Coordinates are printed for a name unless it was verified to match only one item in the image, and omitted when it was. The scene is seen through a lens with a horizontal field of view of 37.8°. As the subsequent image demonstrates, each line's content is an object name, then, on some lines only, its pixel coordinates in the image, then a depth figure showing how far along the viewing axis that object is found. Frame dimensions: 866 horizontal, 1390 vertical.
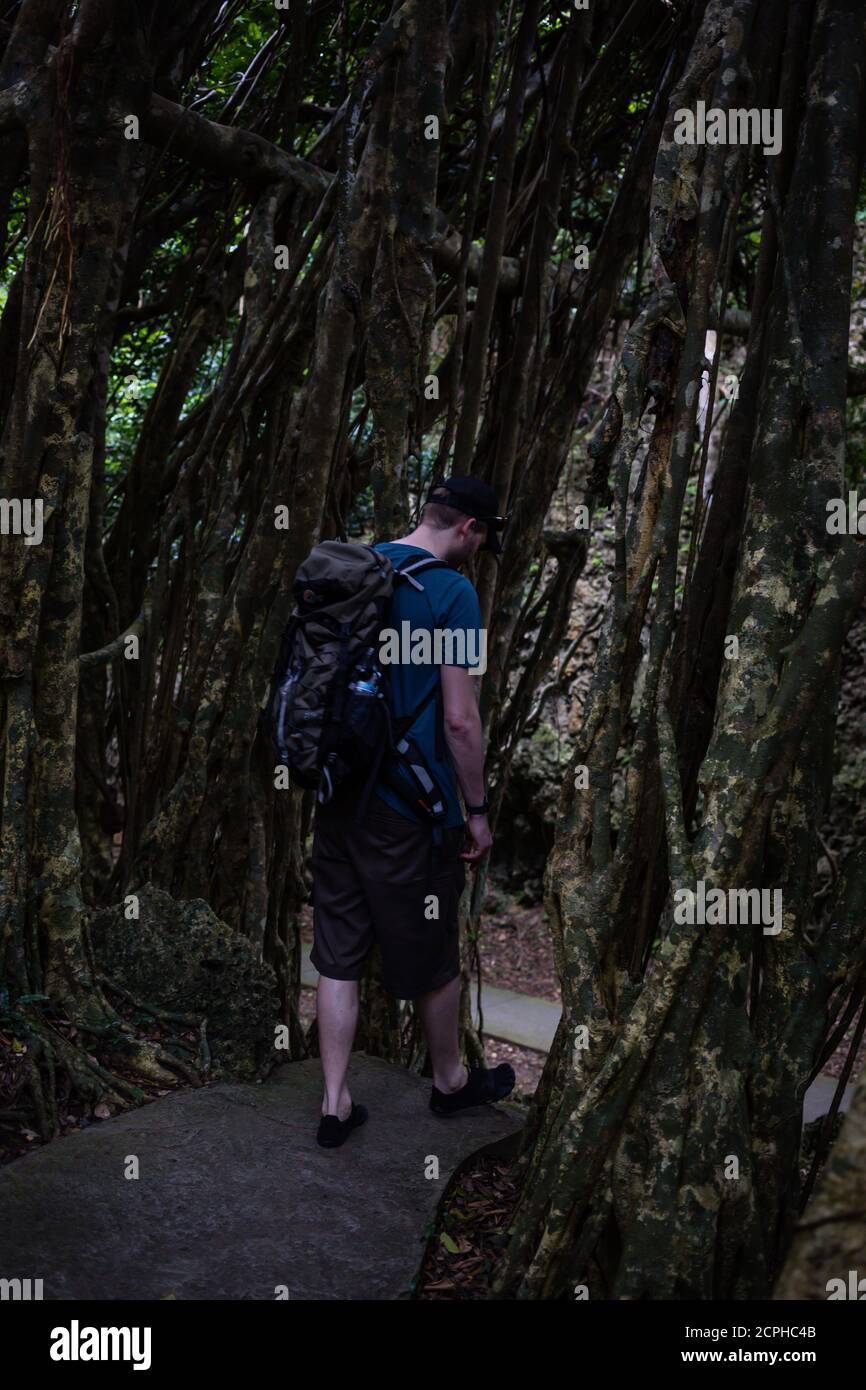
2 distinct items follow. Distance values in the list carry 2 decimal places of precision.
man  2.93
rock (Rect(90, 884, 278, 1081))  3.53
